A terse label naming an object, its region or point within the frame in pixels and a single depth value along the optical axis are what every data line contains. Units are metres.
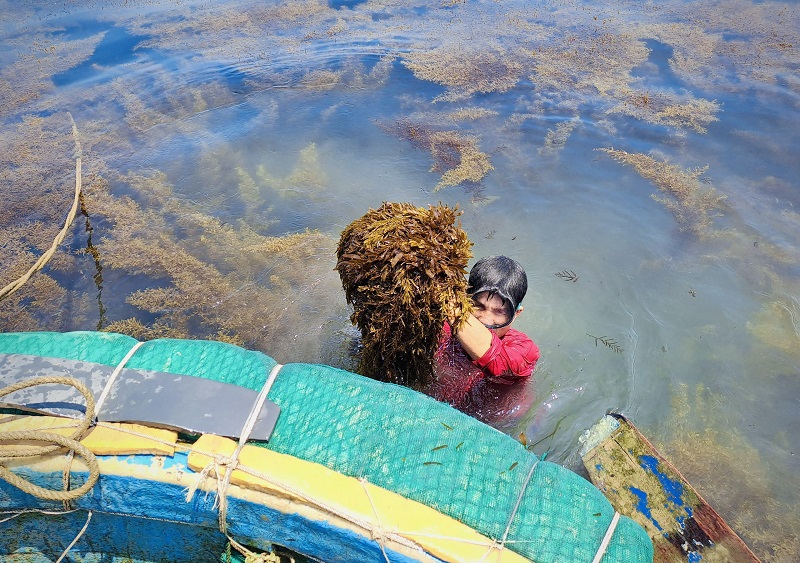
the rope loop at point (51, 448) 1.87
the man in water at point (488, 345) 3.18
